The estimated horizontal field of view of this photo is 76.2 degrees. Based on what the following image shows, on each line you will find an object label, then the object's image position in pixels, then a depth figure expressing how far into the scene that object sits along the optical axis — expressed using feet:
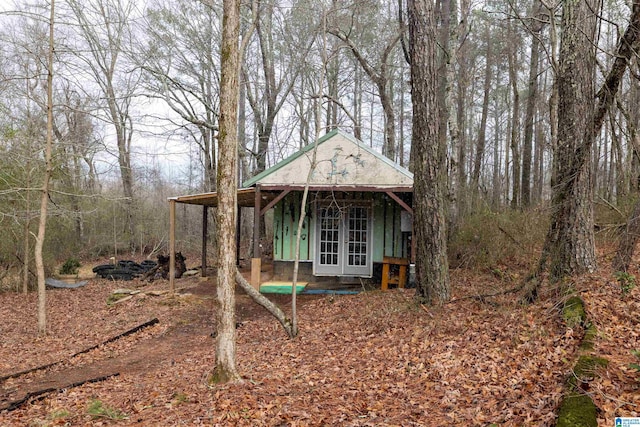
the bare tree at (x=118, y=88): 37.02
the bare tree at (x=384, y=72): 46.78
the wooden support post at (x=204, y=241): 44.71
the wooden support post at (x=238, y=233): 49.13
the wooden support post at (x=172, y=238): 36.73
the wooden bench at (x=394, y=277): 35.32
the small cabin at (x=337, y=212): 35.17
